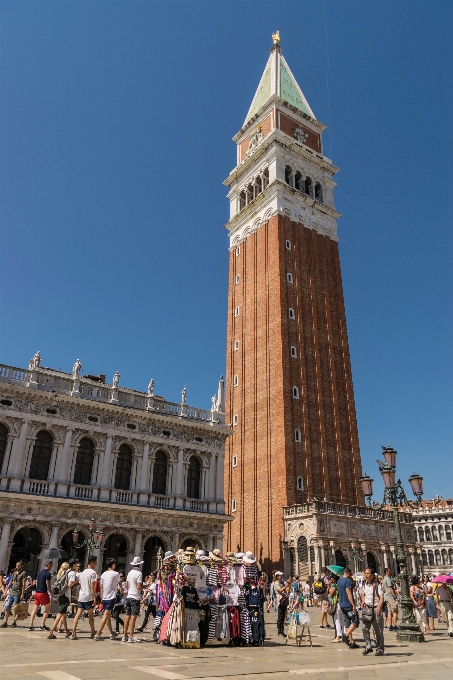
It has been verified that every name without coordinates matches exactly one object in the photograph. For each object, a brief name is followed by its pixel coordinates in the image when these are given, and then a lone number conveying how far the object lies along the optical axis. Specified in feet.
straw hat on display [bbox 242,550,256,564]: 43.24
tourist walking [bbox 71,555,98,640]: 40.78
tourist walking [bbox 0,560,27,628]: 50.49
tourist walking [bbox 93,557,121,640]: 40.52
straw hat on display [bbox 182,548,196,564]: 40.24
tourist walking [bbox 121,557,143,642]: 41.81
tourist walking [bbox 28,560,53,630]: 45.37
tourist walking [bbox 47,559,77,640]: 42.14
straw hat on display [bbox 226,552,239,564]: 43.42
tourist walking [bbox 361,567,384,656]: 38.88
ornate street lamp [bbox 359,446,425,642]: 48.52
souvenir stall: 39.40
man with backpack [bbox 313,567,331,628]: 64.99
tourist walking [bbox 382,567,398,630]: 59.93
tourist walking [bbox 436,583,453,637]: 55.01
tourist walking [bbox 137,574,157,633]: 51.61
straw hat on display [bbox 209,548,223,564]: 42.73
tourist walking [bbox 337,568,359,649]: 42.63
